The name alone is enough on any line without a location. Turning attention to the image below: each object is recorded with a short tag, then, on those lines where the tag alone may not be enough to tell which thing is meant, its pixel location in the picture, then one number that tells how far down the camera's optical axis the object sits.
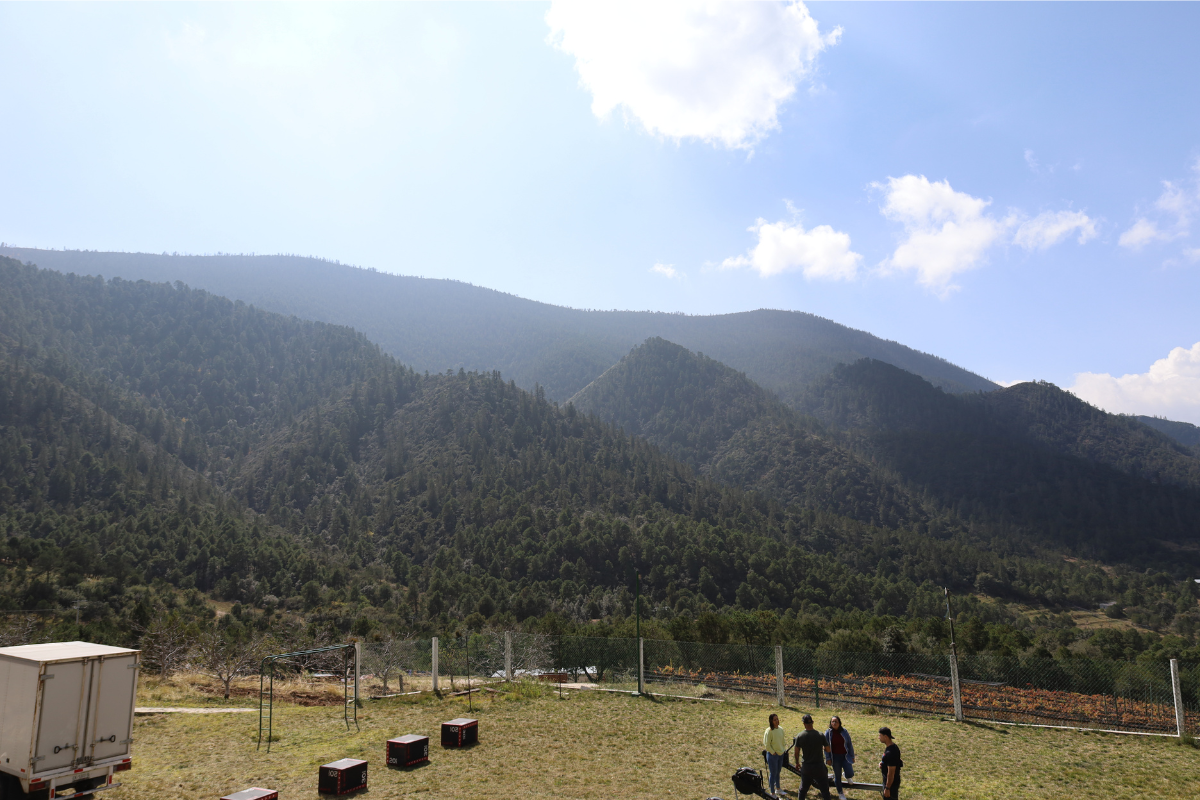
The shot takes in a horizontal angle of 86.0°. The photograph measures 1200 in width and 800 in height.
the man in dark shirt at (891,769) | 8.96
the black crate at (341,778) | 10.28
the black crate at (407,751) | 12.00
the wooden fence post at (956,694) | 15.91
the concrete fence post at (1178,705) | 13.60
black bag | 9.46
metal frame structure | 14.05
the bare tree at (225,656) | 23.58
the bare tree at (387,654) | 21.86
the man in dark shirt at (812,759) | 9.48
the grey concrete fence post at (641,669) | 19.75
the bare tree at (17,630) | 25.09
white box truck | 8.55
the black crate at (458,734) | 13.46
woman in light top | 10.20
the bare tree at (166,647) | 24.75
